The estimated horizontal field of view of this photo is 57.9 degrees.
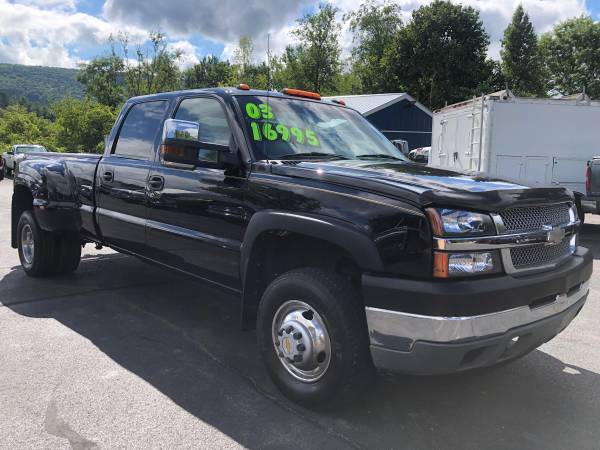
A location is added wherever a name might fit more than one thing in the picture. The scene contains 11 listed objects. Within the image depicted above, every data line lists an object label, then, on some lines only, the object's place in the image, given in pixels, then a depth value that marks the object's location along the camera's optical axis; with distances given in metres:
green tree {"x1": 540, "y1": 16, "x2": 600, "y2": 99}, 44.81
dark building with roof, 28.73
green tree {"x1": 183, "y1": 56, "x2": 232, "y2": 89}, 71.56
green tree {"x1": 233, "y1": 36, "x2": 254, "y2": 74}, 47.58
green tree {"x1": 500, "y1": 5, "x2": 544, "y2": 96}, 43.38
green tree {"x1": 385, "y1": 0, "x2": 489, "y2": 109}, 38.91
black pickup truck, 2.61
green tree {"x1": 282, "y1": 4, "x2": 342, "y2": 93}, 51.56
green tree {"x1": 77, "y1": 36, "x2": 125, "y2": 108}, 46.08
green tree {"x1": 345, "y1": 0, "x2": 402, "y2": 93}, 51.12
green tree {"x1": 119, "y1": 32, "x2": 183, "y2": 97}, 34.69
